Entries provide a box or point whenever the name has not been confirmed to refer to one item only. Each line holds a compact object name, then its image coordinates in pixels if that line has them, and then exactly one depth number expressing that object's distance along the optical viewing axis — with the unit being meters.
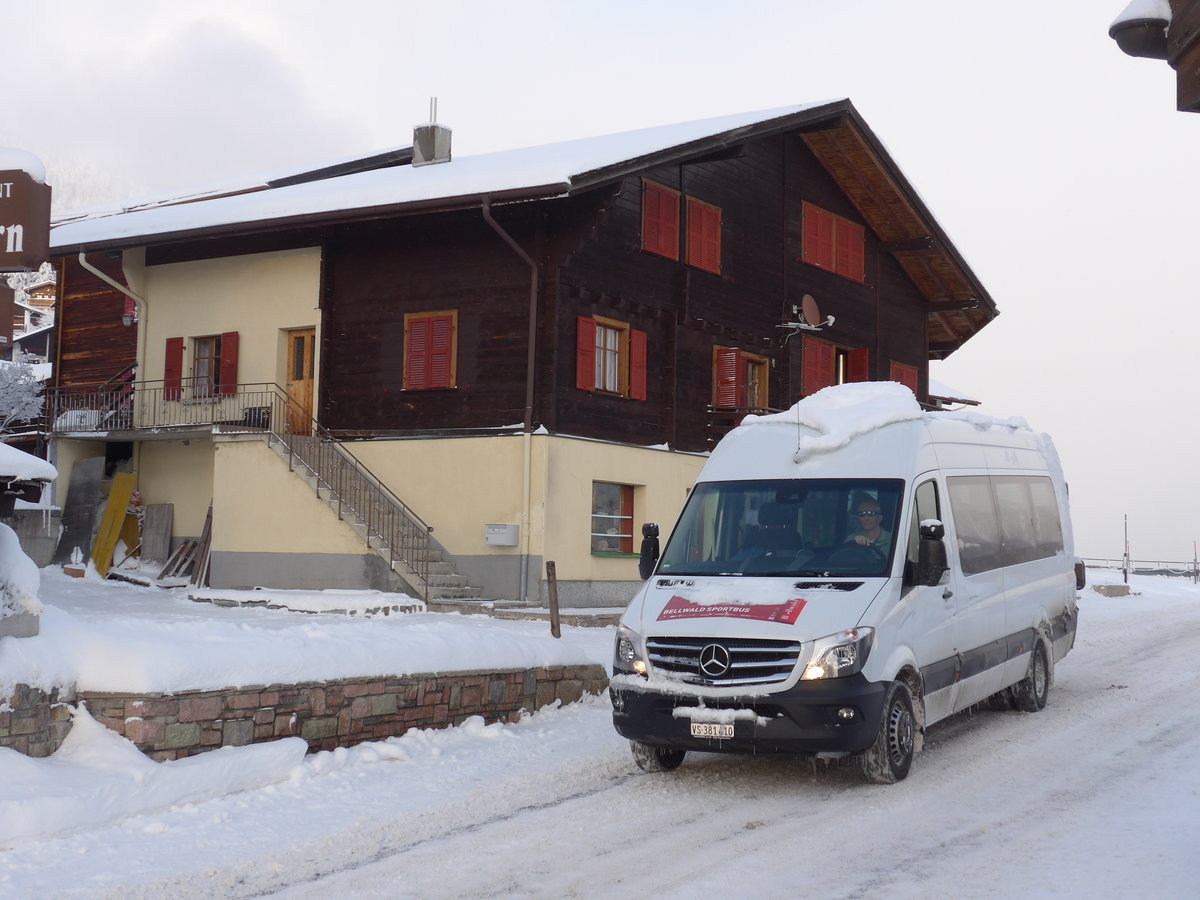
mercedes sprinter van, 7.71
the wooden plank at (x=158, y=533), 24.56
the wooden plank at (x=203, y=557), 23.03
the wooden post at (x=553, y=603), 13.96
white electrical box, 20.31
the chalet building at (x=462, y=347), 20.80
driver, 8.54
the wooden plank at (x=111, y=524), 24.64
